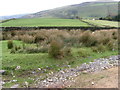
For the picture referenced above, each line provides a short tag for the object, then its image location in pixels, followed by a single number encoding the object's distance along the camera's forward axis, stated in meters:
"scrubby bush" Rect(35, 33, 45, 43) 8.96
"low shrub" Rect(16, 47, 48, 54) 6.68
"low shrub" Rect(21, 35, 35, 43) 8.74
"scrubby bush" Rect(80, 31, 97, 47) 8.06
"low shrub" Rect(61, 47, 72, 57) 6.10
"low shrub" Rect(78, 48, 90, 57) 6.53
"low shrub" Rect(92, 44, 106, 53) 7.20
